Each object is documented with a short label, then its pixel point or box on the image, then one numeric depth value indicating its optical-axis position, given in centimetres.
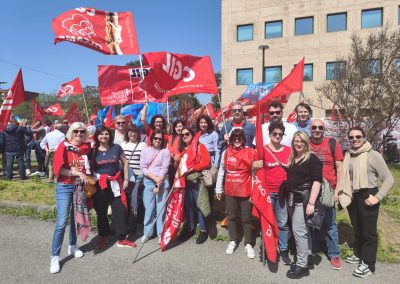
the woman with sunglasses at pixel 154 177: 511
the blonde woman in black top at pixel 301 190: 400
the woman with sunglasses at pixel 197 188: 514
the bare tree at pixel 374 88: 1232
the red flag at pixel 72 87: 1321
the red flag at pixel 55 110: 1627
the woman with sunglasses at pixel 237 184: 466
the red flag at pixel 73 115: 1256
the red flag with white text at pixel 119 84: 898
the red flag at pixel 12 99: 690
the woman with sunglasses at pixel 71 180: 443
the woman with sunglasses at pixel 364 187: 403
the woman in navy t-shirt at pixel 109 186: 489
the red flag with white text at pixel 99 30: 661
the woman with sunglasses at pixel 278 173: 439
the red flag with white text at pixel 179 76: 573
